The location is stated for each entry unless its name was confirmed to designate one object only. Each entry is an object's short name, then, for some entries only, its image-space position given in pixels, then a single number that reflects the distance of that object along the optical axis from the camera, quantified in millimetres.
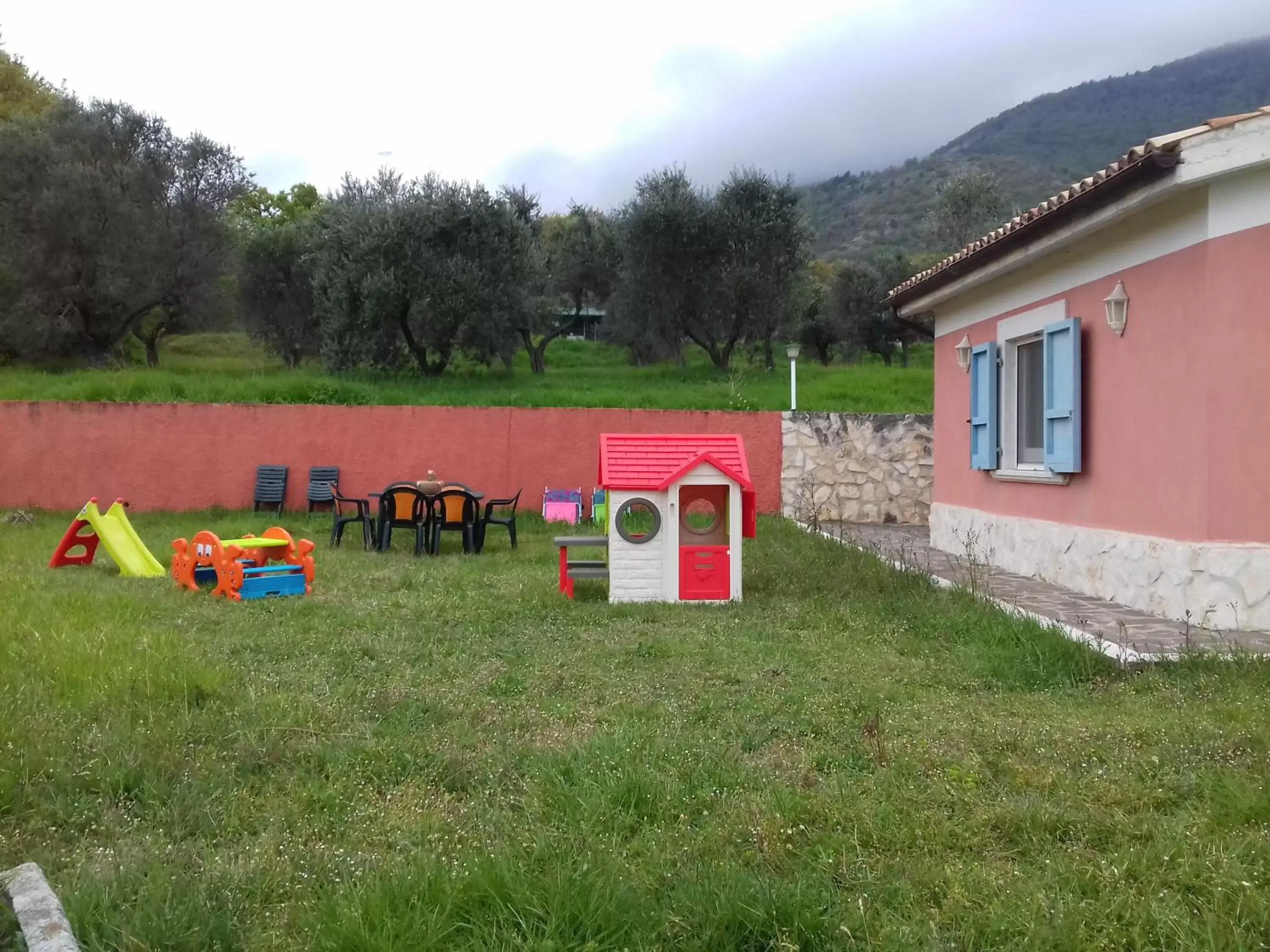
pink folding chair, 13672
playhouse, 7746
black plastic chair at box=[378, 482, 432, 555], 10328
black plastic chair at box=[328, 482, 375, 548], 10938
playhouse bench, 7957
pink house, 5992
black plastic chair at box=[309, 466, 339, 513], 13992
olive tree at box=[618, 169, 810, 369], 20312
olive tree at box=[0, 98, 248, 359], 19234
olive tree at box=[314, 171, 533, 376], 17703
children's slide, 8539
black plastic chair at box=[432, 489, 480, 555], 10406
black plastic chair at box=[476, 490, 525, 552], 10602
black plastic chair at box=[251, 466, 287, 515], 13898
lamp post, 14656
